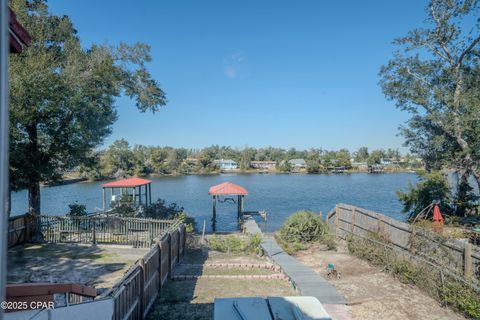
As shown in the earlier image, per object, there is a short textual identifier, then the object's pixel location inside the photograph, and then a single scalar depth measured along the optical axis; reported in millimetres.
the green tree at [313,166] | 104688
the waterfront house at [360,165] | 116531
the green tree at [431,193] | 18828
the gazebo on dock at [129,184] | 20141
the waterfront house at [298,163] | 114850
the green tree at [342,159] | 108438
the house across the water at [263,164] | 121000
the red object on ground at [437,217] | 12370
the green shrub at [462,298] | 6668
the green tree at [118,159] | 76500
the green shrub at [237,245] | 12953
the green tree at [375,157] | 114062
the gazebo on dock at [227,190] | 20500
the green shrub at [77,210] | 17103
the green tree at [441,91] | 16594
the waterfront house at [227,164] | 114581
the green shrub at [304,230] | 14234
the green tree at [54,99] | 13180
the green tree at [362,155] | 128413
